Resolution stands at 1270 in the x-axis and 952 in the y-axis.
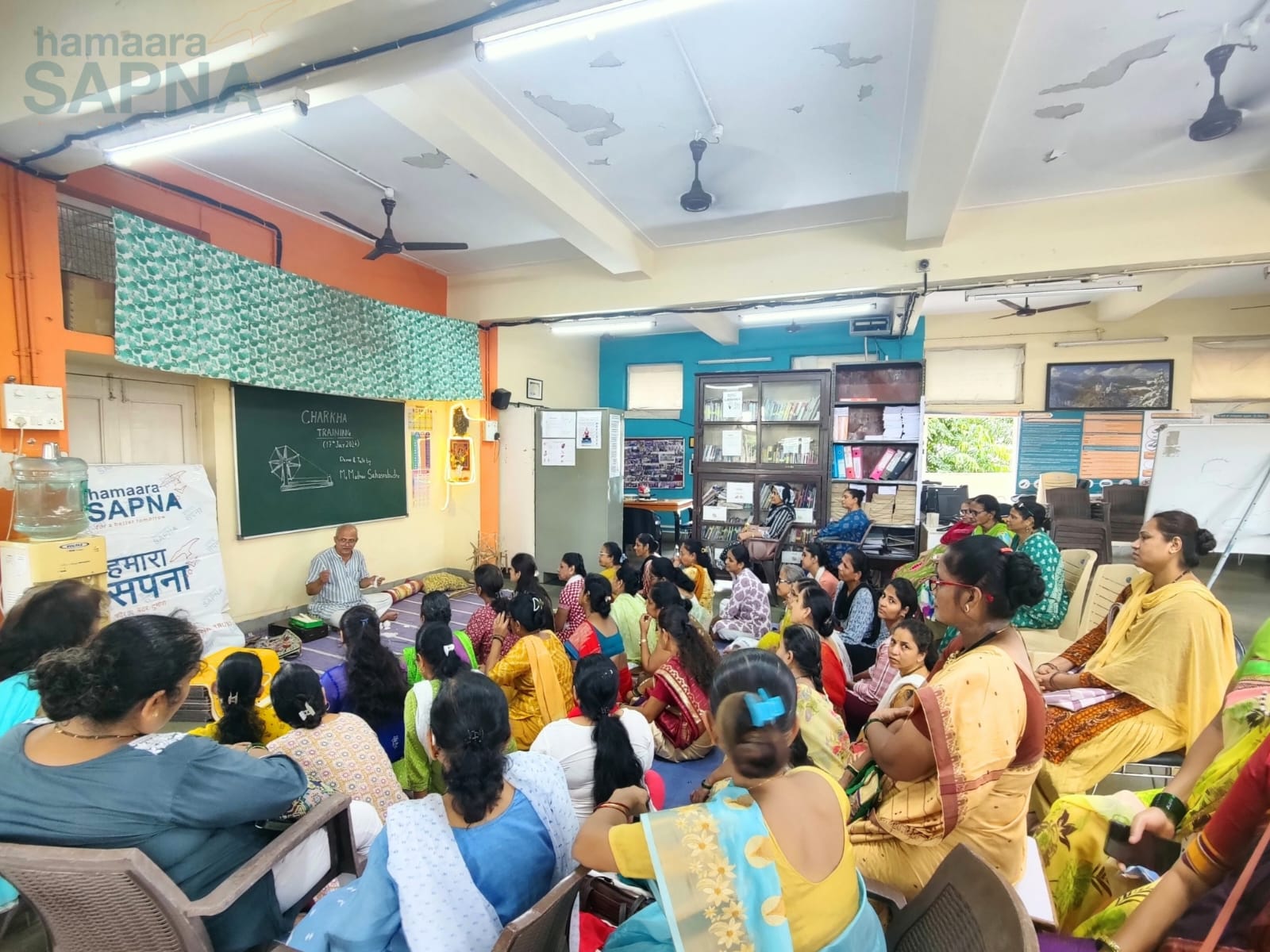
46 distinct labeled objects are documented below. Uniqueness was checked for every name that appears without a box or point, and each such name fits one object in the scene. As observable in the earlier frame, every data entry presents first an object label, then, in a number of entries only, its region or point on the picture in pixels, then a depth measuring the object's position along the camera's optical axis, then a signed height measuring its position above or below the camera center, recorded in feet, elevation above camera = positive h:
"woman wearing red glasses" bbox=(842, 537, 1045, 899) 4.33 -2.42
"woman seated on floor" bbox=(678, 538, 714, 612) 14.05 -3.37
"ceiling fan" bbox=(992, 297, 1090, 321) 20.34 +4.83
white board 16.16 -1.01
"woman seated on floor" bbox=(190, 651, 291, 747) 5.73 -2.72
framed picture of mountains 23.66 +2.32
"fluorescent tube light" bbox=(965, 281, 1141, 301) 15.02 +4.21
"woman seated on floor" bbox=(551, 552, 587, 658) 10.57 -3.61
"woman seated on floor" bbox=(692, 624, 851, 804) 6.67 -3.38
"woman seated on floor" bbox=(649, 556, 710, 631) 12.78 -3.31
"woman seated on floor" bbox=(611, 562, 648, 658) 11.53 -3.68
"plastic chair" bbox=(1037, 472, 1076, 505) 24.32 -1.77
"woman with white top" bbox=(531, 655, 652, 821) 5.66 -3.16
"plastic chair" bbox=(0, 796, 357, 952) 3.61 -3.12
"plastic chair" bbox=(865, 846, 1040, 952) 3.08 -2.89
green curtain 11.26 +2.51
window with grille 10.77 +3.16
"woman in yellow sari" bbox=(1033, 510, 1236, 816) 6.73 -2.97
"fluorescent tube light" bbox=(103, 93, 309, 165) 7.77 +4.37
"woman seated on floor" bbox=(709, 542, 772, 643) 12.52 -3.93
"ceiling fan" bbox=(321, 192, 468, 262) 13.53 +4.46
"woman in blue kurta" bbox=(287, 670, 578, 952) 3.59 -2.79
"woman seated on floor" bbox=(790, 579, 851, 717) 8.56 -3.04
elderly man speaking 15.01 -4.00
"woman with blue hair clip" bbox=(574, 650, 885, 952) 3.10 -2.39
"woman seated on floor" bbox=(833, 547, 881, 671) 11.14 -3.81
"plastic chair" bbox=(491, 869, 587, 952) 3.32 -3.02
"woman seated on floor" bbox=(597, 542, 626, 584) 15.24 -3.36
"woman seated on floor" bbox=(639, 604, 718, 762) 8.78 -4.01
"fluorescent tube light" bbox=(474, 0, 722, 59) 5.98 +4.45
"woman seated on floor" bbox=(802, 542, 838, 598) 12.64 -2.99
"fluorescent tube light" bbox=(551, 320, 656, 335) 19.81 +3.82
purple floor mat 13.32 -5.34
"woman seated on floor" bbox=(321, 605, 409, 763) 7.39 -3.33
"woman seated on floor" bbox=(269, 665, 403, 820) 5.45 -3.07
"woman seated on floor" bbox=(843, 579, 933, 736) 8.96 -3.76
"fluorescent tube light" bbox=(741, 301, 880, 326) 17.30 +3.86
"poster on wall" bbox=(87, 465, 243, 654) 11.72 -2.52
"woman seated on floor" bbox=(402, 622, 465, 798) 6.39 -3.14
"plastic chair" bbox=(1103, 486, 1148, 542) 22.40 -2.81
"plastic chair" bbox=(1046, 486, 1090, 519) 22.03 -2.50
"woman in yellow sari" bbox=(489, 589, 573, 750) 8.10 -3.54
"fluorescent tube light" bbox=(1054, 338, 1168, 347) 23.58 +4.14
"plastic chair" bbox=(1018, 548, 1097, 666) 11.04 -3.81
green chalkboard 14.52 -0.82
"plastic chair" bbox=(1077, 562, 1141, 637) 10.25 -2.72
